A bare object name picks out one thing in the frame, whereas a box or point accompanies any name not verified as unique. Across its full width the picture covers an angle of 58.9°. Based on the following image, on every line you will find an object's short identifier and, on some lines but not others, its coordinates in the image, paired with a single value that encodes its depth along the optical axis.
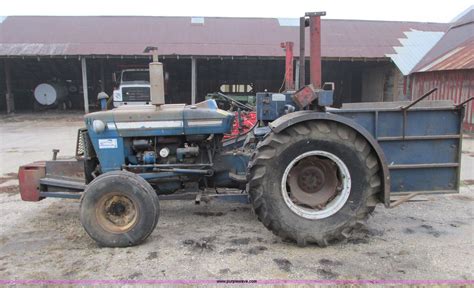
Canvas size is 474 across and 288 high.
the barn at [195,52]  19.94
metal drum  22.61
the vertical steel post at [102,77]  23.58
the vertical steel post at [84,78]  19.87
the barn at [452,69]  13.91
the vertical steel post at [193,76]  19.67
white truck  18.17
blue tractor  3.83
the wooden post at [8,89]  22.28
